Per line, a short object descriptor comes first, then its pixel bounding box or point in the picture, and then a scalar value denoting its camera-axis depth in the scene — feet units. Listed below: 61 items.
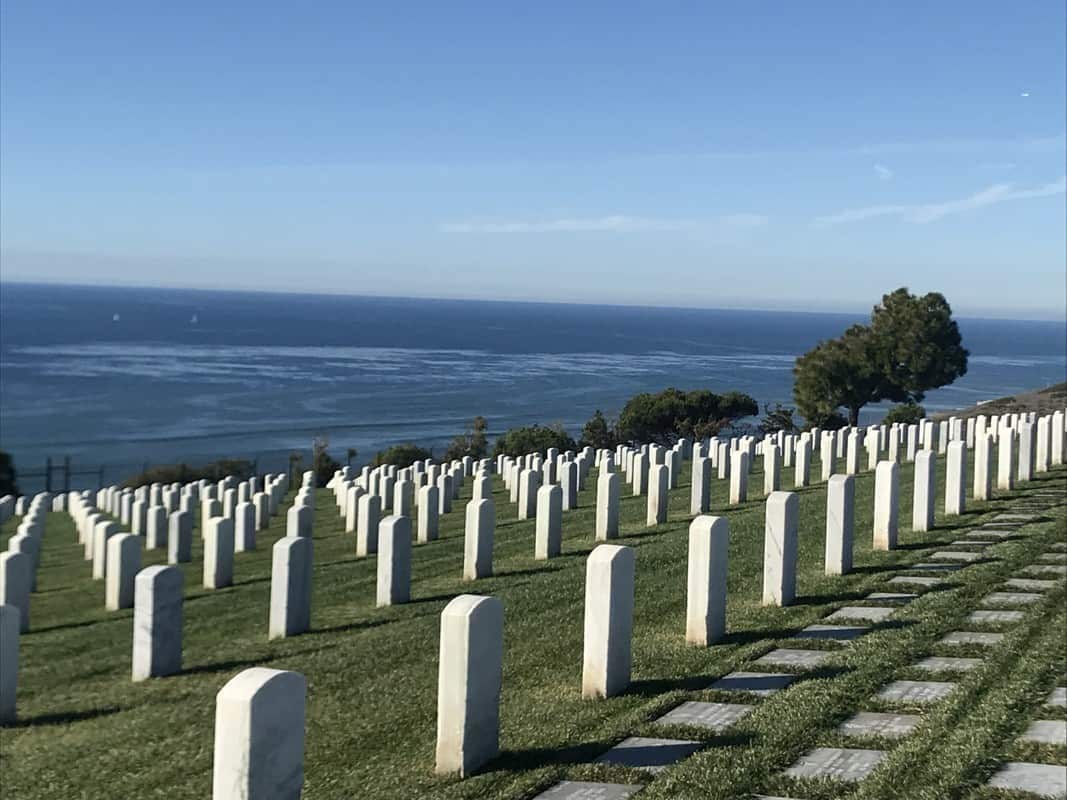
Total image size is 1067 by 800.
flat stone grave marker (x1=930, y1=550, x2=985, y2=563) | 33.39
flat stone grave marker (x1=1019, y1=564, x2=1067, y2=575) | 30.89
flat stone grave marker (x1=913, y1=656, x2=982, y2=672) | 21.80
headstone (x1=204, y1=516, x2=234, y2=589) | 44.45
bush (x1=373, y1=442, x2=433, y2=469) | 106.83
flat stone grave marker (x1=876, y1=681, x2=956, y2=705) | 19.90
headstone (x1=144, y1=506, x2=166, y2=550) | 58.95
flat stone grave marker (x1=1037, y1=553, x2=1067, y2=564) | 32.60
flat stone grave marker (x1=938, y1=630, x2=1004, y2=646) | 23.57
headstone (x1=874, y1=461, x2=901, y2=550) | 36.14
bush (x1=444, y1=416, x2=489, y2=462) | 117.70
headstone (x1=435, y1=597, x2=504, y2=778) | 17.76
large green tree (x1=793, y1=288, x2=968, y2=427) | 128.98
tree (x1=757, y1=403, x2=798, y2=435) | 121.60
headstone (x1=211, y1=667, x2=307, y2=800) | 13.80
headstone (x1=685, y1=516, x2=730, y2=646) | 25.14
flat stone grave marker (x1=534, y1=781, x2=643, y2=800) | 16.11
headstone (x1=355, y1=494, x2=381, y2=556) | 49.46
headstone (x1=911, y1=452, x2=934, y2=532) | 39.45
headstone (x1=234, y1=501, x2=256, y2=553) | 55.11
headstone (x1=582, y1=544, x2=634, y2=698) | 21.35
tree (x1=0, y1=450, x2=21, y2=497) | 111.45
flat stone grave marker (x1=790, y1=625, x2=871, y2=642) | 24.68
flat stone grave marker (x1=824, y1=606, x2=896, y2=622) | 26.63
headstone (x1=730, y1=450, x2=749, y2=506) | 57.82
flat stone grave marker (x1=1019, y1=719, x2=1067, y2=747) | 17.74
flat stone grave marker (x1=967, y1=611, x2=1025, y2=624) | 25.57
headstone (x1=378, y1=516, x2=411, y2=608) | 35.29
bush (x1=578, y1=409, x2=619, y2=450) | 117.39
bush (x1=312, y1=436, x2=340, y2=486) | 106.83
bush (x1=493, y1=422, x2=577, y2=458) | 108.17
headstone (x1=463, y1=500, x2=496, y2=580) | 39.14
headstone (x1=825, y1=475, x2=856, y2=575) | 32.09
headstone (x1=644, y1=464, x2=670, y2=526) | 50.39
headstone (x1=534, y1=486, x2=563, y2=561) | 42.27
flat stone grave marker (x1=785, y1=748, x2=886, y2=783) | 16.47
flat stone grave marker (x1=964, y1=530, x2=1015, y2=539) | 37.50
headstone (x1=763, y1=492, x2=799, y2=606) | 28.68
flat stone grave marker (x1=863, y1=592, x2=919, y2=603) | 28.29
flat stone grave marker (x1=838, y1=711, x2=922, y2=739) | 18.22
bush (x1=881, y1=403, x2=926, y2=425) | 114.11
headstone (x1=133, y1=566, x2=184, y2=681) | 29.71
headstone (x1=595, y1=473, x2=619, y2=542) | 46.14
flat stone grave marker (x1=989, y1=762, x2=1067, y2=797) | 15.85
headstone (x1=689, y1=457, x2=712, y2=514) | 53.62
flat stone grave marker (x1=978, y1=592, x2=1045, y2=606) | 27.35
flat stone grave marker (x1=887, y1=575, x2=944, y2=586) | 30.25
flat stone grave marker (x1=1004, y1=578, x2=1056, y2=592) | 28.99
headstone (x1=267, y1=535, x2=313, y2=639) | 32.50
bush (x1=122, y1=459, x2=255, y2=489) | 111.96
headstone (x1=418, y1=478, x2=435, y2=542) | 51.74
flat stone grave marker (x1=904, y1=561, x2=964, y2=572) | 32.19
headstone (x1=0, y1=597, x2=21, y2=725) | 27.71
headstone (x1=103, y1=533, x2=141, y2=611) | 41.86
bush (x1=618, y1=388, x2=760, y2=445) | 120.67
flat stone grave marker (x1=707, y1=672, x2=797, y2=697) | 20.86
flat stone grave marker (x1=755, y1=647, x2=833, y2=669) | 22.61
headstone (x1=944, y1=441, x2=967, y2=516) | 43.55
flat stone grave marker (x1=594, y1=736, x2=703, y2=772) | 17.21
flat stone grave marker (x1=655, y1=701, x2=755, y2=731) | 19.02
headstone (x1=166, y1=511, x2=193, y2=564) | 52.80
